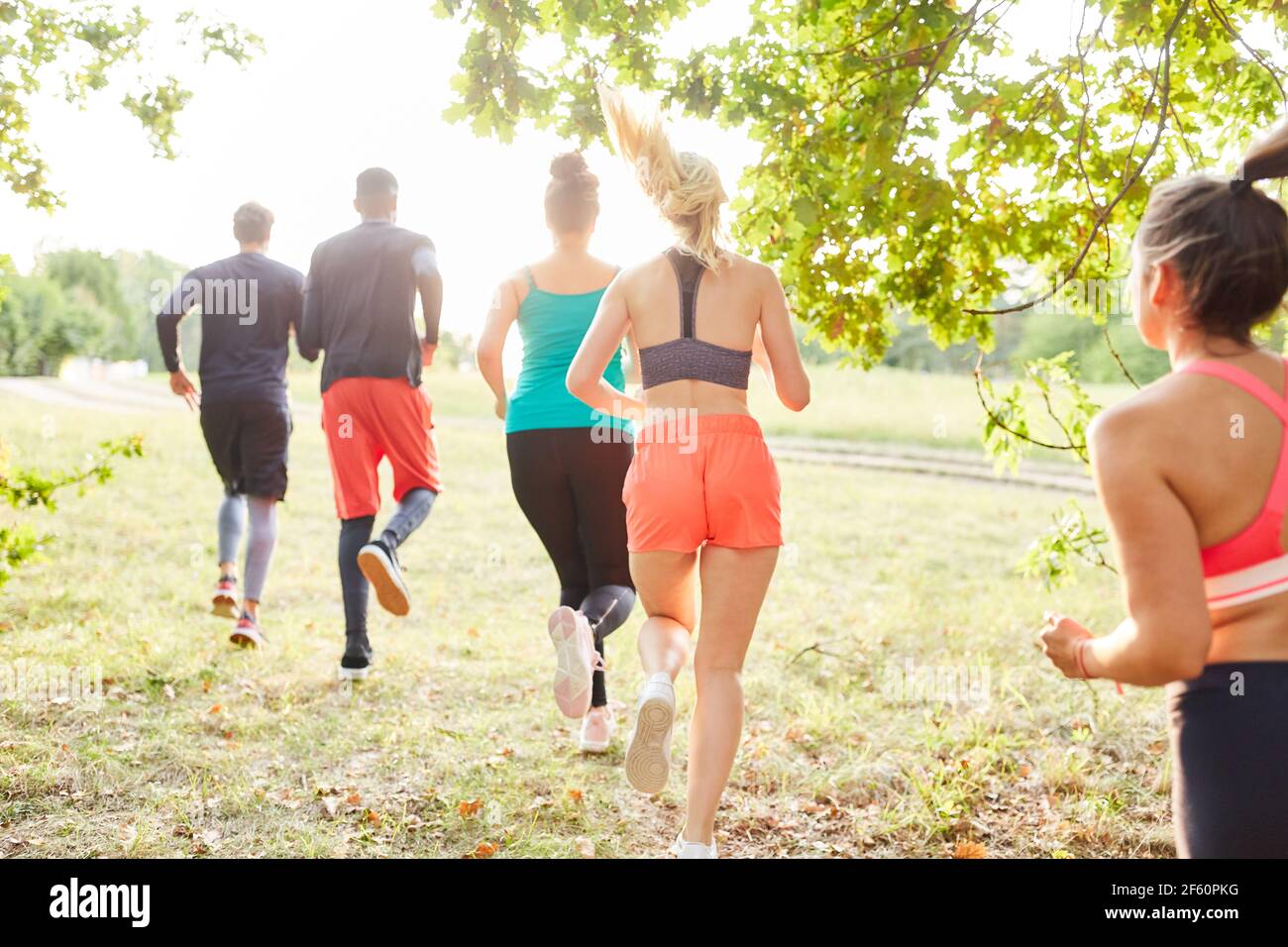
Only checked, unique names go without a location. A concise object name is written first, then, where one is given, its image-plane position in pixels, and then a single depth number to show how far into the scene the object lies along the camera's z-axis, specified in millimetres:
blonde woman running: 3309
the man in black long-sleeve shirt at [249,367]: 6168
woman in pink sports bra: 1752
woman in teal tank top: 4352
